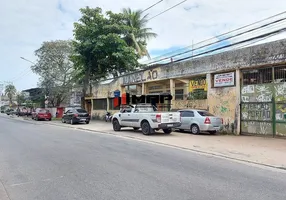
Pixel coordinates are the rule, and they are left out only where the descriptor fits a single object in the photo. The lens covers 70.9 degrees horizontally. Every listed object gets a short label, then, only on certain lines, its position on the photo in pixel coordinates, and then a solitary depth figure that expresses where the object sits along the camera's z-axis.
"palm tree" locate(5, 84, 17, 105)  66.71
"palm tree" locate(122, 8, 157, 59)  22.76
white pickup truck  11.17
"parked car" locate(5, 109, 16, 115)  45.96
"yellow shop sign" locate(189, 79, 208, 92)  13.98
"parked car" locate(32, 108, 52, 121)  26.06
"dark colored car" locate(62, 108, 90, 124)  18.63
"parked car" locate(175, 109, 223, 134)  11.74
